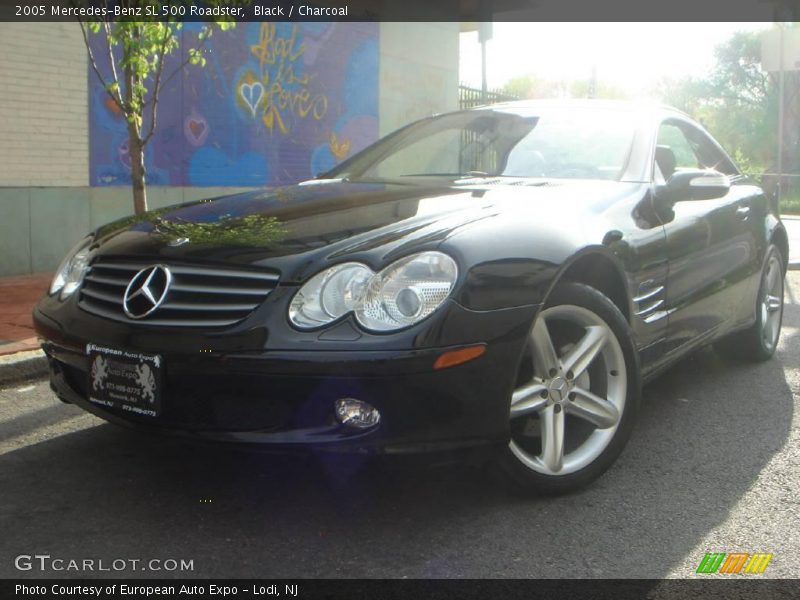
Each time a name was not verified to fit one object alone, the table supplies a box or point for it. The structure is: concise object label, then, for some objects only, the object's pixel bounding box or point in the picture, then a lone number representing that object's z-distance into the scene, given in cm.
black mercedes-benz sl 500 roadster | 263
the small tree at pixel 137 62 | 589
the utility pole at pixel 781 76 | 1301
